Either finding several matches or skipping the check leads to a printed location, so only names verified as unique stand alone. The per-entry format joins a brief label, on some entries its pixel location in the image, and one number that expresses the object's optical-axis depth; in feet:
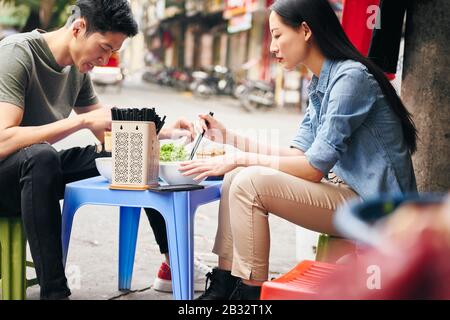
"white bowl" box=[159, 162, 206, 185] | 9.09
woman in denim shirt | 8.19
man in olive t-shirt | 8.84
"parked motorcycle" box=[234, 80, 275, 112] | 66.08
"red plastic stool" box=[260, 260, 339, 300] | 6.07
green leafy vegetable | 9.52
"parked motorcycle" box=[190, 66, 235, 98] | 80.18
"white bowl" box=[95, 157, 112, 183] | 9.31
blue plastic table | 8.68
